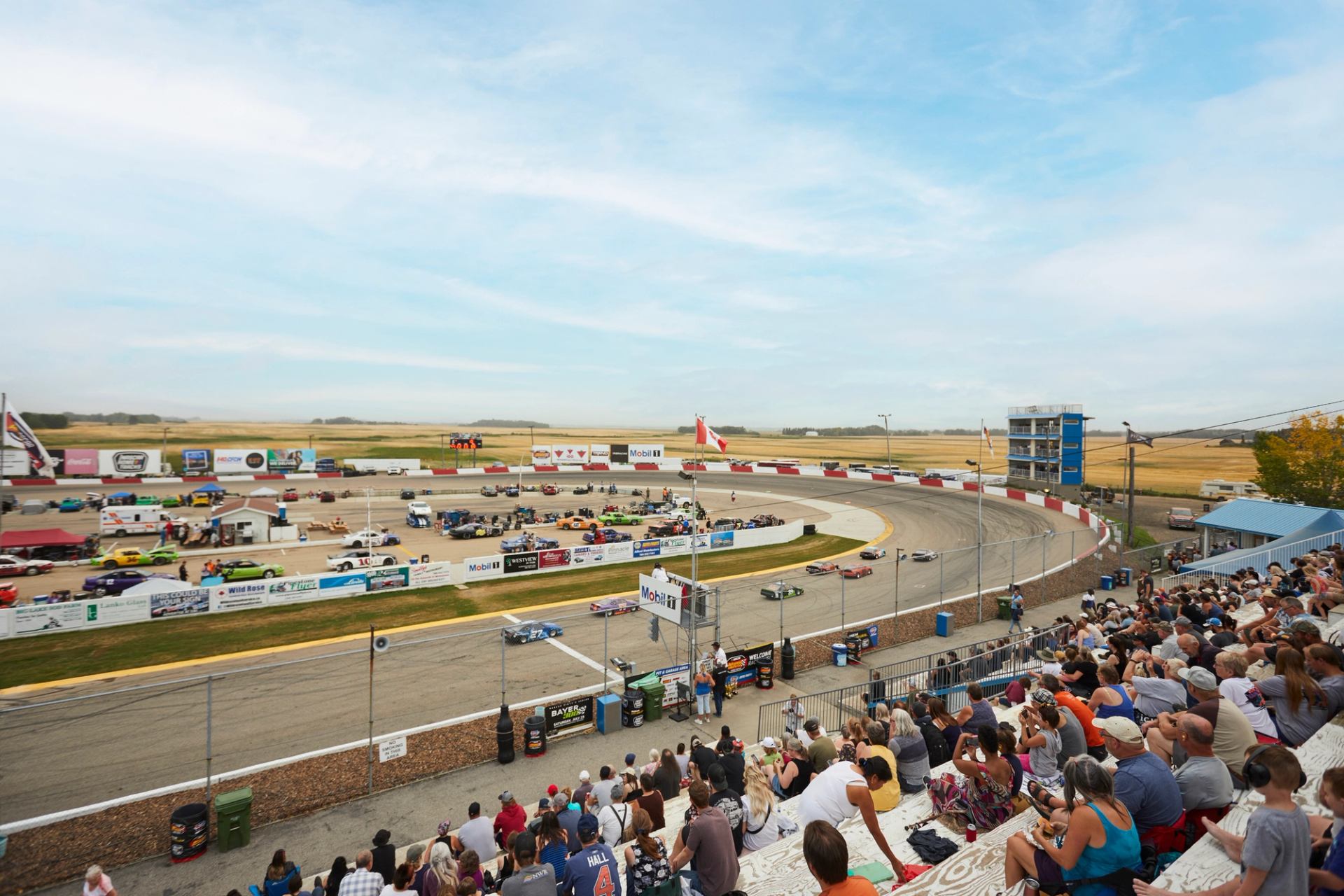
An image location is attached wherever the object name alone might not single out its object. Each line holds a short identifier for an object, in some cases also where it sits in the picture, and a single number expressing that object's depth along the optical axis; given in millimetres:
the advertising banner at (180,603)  26266
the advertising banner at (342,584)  29281
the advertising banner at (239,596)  27266
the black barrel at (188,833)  10328
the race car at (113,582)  28438
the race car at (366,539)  40906
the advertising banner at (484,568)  32719
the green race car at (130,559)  34719
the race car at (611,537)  41938
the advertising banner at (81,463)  71938
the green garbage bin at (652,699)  15867
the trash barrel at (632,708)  15586
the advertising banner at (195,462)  78938
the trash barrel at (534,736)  13898
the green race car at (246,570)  31250
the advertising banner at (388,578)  30406
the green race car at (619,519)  52062
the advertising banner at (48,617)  23859
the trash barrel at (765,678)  18031
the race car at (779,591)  27886
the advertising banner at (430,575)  31438
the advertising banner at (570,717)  14883
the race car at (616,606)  25797
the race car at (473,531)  45000
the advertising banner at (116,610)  24969
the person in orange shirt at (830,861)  3297
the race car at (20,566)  32469
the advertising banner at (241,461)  80625
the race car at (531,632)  22688
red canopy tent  35406
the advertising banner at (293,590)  28219
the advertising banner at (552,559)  35250
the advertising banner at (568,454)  97188
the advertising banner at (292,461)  83312
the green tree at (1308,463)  42094
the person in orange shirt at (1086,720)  6949
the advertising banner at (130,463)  73312
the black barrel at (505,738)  13672
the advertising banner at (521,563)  34062
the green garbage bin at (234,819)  10680
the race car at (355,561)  32375
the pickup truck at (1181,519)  46281
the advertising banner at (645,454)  101750
